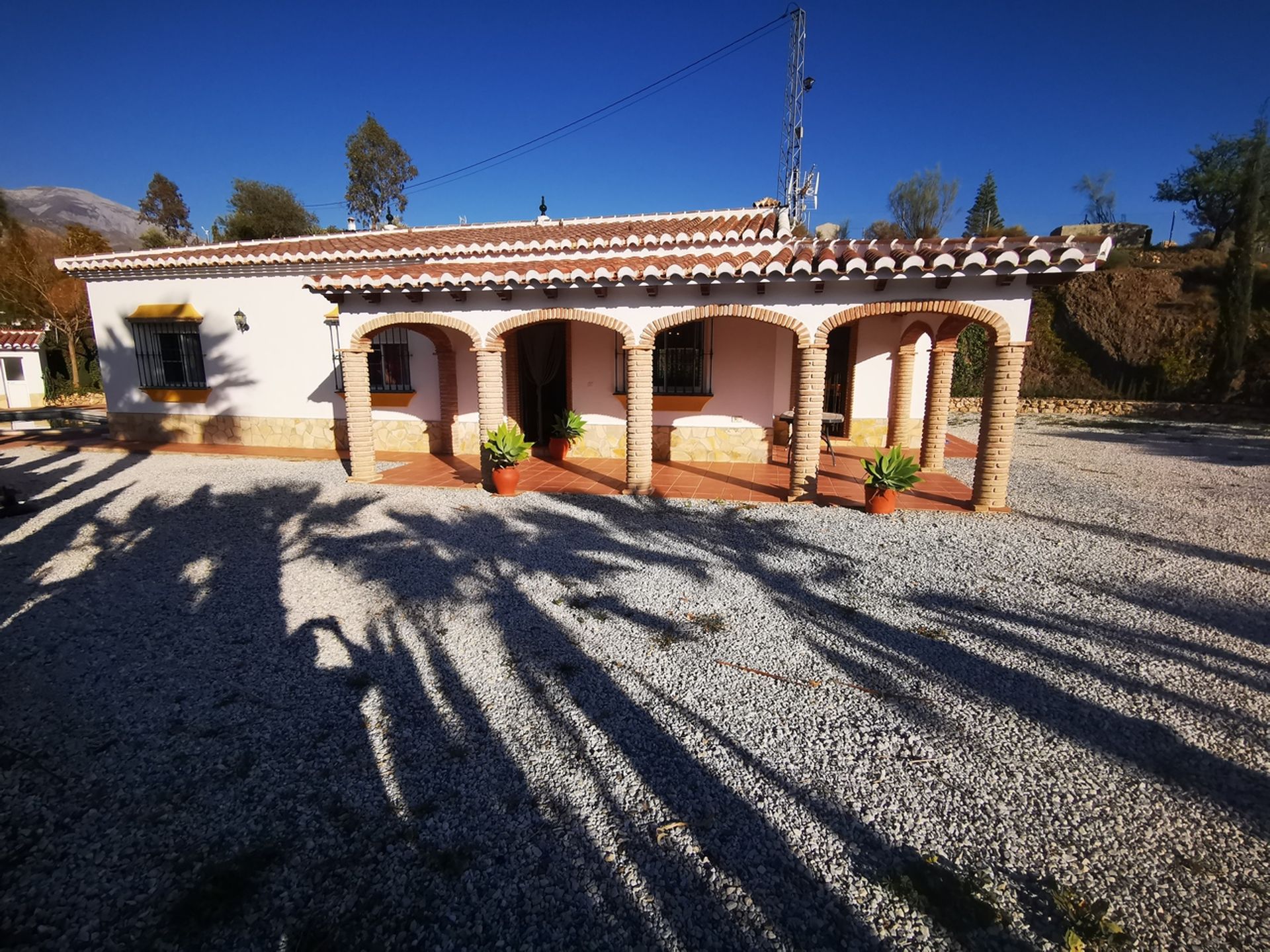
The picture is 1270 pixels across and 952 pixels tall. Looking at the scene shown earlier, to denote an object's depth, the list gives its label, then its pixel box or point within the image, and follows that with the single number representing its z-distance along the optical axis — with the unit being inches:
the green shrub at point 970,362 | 725.9
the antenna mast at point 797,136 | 526.0
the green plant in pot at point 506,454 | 304.7
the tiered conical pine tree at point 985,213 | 1471.3
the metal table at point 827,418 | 355.3
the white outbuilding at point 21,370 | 819.4
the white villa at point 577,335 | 265.4
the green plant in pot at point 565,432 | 393.7
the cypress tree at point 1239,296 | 653.9
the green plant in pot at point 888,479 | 268.7
